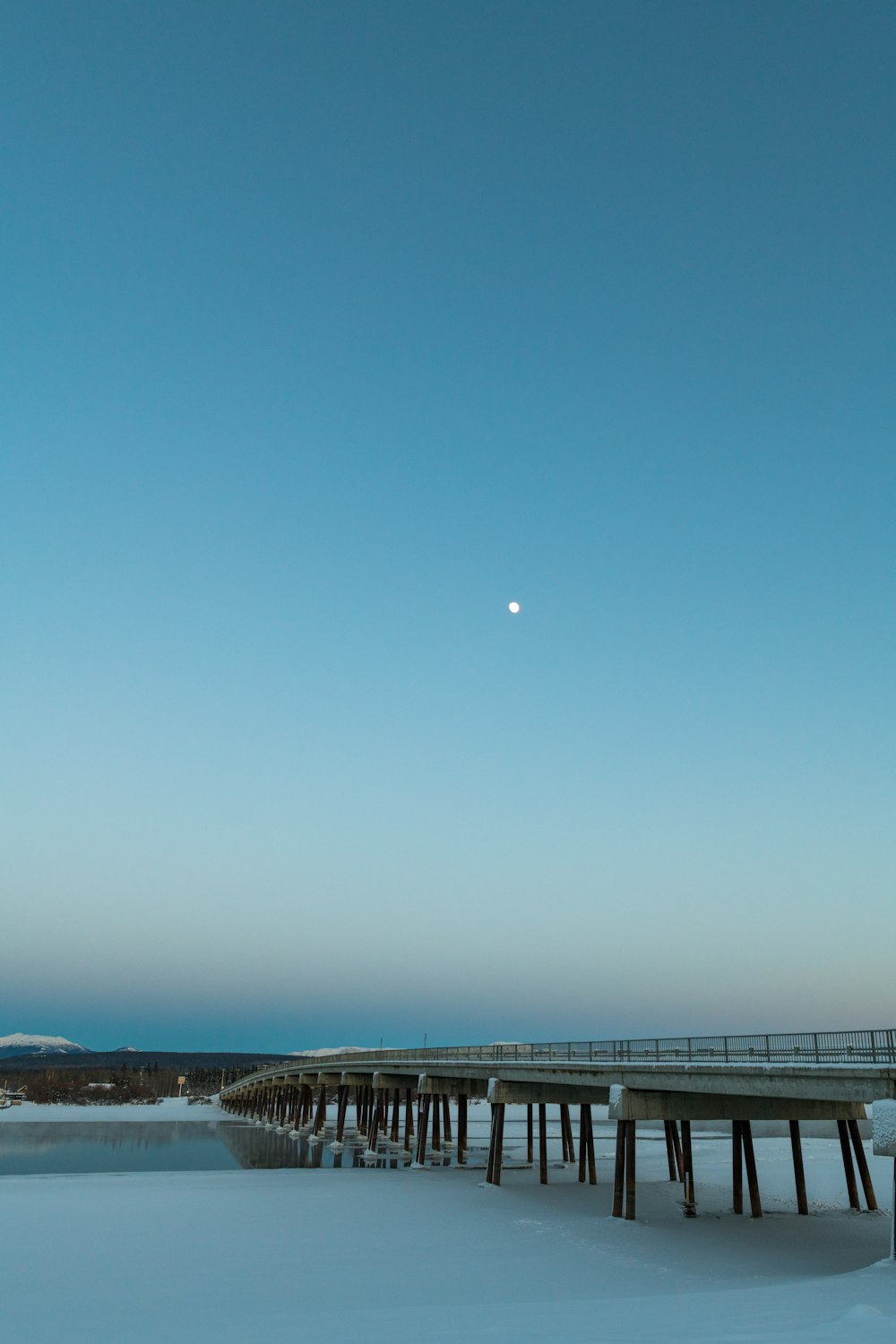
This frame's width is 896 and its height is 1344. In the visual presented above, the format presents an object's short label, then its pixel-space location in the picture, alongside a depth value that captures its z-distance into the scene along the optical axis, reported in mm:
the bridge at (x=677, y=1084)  25938
